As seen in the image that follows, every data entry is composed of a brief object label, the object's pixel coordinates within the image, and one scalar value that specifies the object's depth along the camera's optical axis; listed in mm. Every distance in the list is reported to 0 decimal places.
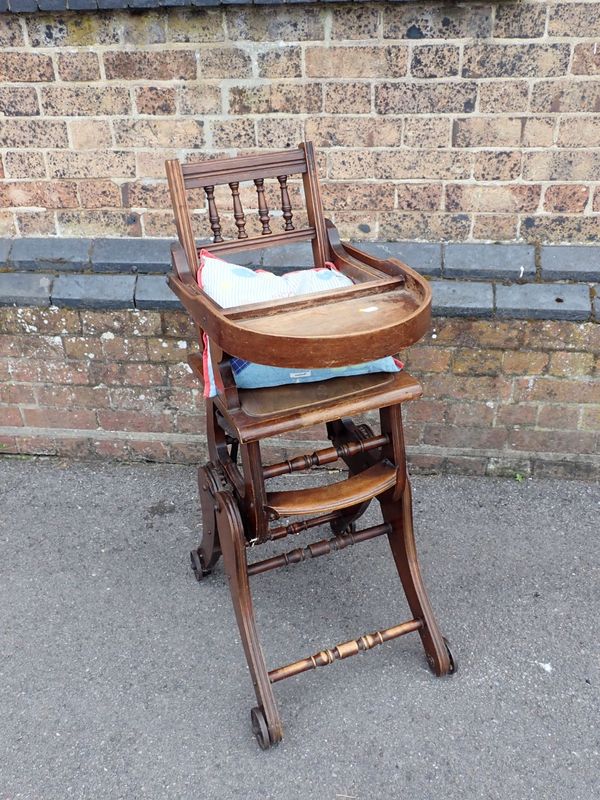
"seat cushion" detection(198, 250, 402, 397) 2047
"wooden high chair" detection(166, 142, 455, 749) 1775
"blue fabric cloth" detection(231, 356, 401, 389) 2041
